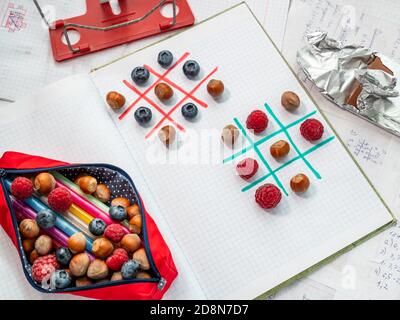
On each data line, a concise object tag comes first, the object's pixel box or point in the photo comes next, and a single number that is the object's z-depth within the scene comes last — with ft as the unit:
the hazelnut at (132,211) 2.22
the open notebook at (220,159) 2.37
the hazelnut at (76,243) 2.11
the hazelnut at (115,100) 2.55
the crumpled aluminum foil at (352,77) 2.54
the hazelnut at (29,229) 2.13
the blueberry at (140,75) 2.59
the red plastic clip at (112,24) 2.72
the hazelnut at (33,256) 2.14
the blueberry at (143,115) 2.52
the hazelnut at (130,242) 2.11
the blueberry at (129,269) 2.06
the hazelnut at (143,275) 2.11
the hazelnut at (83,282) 2.10
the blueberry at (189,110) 2.54
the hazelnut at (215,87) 2.56
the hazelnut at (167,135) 2.52
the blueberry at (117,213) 2.16
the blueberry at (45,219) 2.12
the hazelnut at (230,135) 2.50
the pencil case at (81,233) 2.09
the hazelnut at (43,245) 2.13
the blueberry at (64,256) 2.10
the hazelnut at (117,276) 2.09
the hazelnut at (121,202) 2.23
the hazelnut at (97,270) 2.08
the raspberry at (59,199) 2.15
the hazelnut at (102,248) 2.10
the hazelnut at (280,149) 2.44
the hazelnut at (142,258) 2.11
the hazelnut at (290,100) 2.52
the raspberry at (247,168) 2.43
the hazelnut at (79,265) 2.08
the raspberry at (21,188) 2.15
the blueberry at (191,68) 2.60
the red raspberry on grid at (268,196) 2.34
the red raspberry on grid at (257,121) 2.48
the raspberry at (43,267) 2.07
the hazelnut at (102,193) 2.27
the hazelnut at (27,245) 2.15
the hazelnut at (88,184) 2.24
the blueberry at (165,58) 2.63
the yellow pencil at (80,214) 2.22
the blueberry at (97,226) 2.14
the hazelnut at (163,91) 2.57
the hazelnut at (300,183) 2.39
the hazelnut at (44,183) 2.17
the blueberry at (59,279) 2.06
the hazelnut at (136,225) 2.17
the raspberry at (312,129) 2.45
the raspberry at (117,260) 2.09
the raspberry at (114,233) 2.13
